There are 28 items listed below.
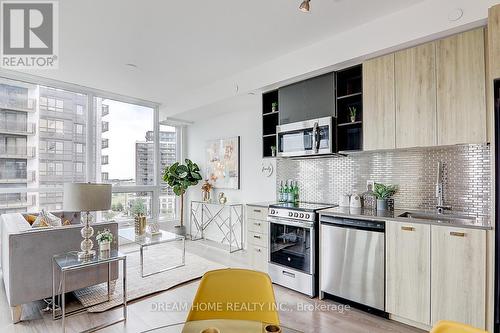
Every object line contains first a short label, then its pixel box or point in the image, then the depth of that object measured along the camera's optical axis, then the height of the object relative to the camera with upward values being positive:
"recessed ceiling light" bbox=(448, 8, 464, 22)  2.12 +1.22
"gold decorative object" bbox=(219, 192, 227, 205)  5.13 -0.61
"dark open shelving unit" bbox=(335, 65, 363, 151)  3.07 +0.72
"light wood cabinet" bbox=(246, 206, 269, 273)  3.41 -0.92
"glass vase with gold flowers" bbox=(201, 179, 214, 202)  5.45 -0.49
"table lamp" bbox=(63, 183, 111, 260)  2.43 -0.31
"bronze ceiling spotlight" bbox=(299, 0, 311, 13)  2.02 +1.23
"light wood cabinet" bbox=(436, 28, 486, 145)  2.14 +0.65
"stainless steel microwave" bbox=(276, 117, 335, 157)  3.04 +0.36
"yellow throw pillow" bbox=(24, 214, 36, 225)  3.14 -0.60
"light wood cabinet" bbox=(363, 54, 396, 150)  2.63 +0.64
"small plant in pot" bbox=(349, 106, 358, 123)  3.03 +0.62
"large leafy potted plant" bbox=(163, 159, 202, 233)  5.47 -0.18
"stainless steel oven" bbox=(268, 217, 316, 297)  2.92 -1.01
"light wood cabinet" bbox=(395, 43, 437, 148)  2.38 +0.65
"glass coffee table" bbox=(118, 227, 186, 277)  3.49 -0.98
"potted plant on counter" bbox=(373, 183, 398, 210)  2.84 -0.28
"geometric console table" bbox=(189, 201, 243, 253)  4.98 -1.13
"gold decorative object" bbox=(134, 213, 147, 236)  3.85 -0.82
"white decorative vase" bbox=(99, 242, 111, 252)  2.61 -0.78
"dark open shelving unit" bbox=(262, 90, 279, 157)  3.83 +0.70
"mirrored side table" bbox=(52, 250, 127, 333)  2.31 -0.86
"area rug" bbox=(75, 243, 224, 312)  2.86 -1.41
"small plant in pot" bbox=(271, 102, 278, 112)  3.77 +0.86
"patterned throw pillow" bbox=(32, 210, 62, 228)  2.74 -0.58
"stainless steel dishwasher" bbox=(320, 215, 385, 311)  2.47 -0.91
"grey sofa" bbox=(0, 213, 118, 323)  2.35 -0.84
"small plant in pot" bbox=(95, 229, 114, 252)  2.62 -0.73
